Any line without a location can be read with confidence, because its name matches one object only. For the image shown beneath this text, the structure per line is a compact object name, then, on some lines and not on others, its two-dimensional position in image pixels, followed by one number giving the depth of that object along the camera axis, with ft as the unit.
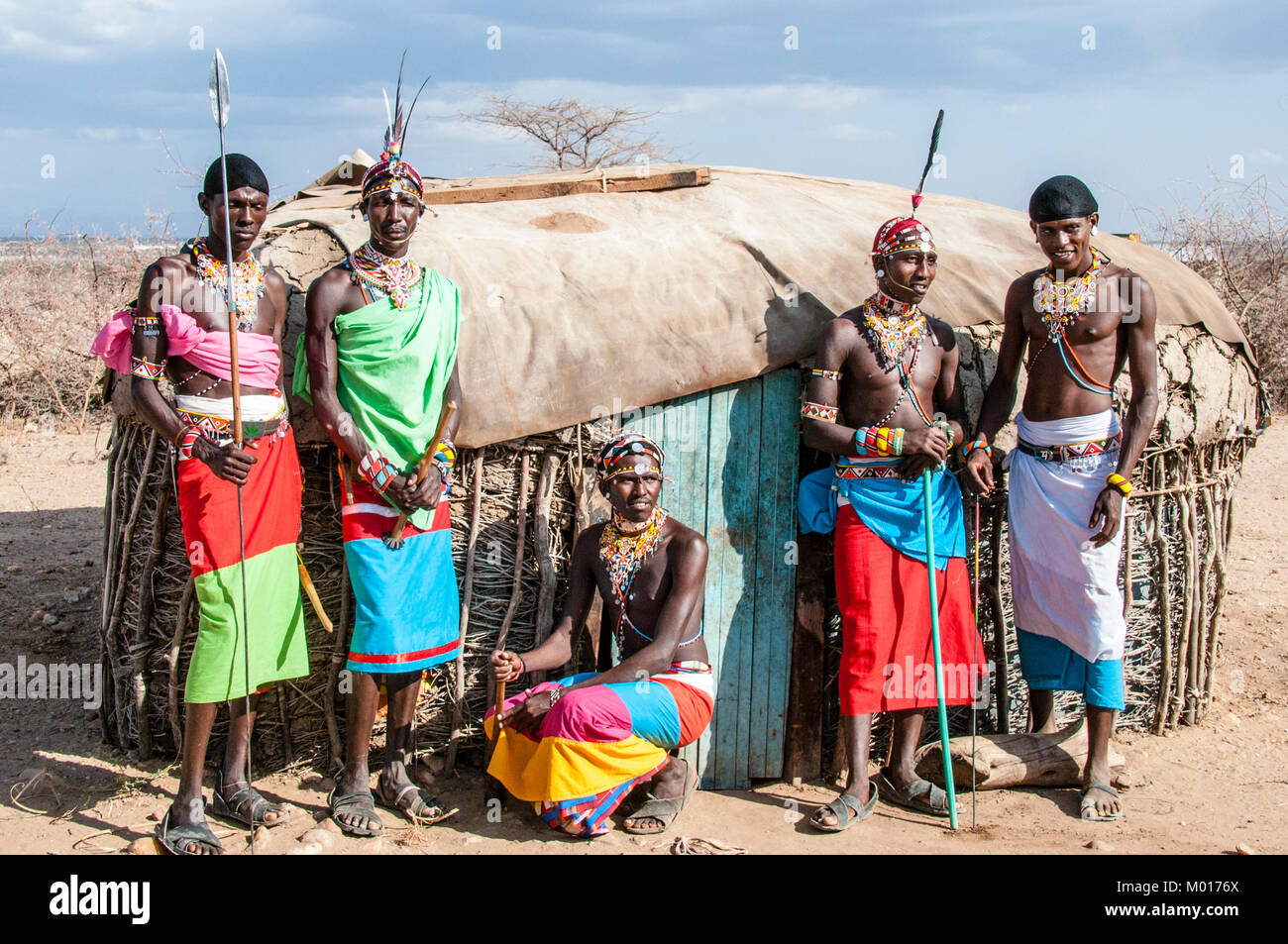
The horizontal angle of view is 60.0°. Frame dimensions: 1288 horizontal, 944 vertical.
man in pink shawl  12.30
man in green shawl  12.84
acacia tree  56.70
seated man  12.67
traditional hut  14.42
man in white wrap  13.75
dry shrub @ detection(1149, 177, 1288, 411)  41.68
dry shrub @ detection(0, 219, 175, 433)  35.40
